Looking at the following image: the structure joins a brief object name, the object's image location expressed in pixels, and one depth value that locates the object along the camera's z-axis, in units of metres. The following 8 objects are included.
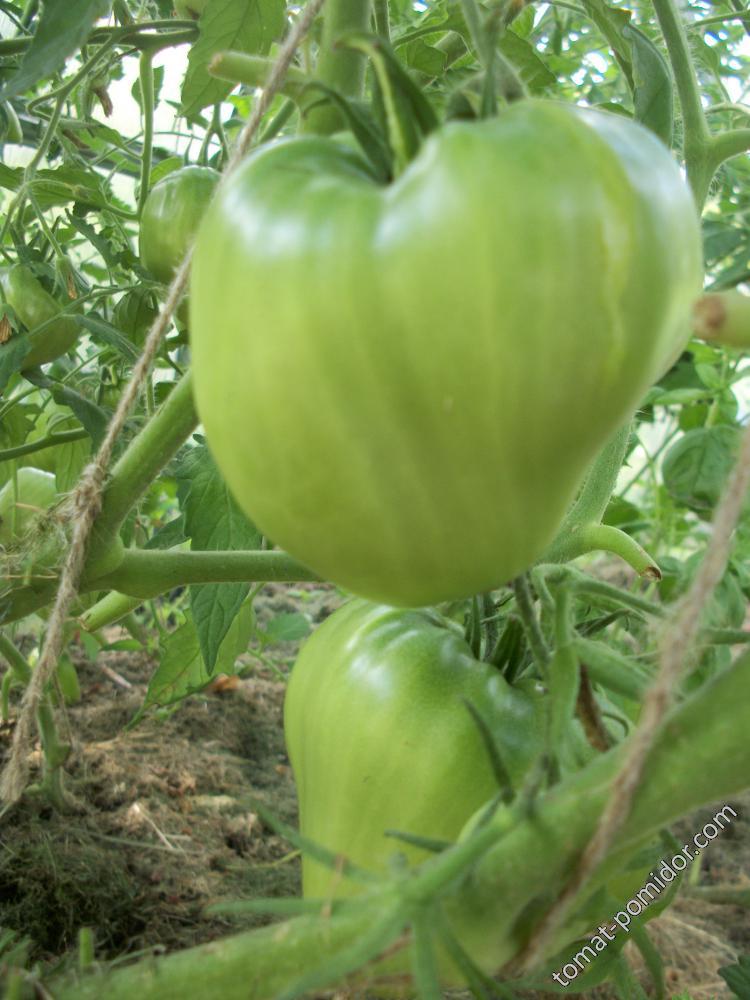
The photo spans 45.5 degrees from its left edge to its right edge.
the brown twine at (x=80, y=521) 0.37
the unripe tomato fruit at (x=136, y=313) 0.85
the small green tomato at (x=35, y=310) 0.90
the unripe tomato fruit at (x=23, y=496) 0.78
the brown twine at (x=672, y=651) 0.24
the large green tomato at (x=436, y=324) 0.24
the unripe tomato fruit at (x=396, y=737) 0.43
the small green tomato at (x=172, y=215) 0.83
